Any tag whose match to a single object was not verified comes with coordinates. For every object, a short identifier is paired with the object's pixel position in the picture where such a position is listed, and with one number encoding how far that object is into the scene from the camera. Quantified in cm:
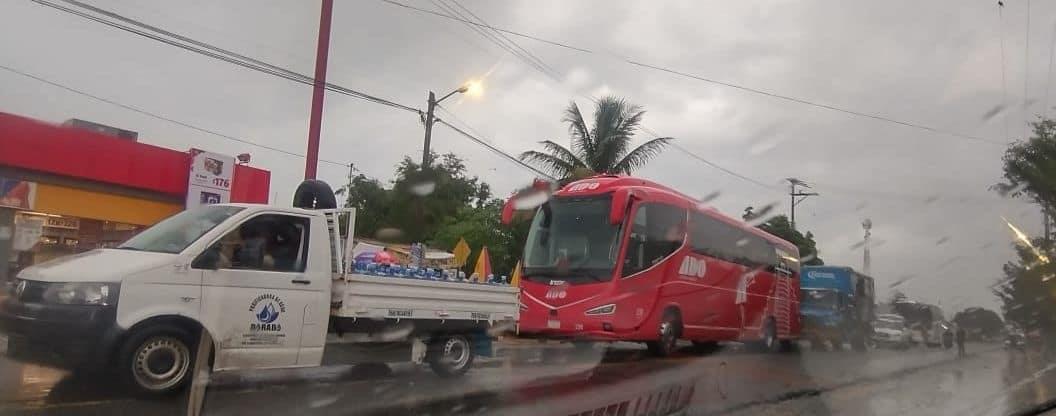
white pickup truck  598
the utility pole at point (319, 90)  1299
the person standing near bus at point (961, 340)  1816
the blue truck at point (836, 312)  2075
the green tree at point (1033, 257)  1473
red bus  1210
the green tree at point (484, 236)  1786
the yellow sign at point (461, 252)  1698
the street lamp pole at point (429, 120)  1802
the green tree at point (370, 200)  1800
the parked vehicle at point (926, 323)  1652
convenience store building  864
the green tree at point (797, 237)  1833
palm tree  2308
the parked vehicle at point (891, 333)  1900
